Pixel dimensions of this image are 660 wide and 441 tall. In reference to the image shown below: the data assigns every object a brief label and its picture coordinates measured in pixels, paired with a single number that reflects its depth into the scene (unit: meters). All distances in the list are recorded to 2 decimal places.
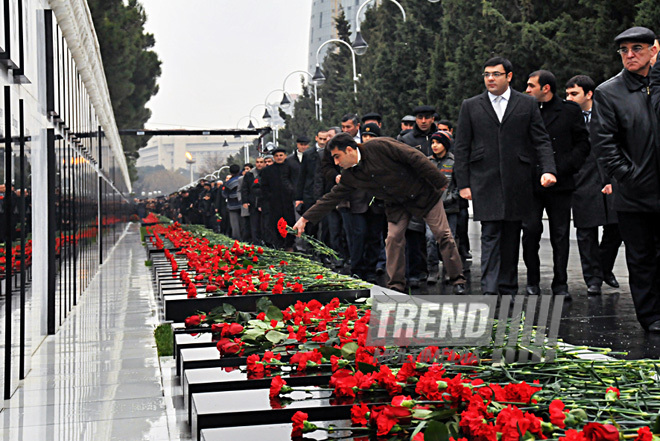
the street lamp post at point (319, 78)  37.09
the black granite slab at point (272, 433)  3.17
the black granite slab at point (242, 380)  3.99
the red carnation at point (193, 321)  5.91
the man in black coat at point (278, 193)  18.73
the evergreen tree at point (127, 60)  39.62
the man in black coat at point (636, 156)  6.72
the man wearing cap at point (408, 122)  15.04
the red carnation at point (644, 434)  2.54
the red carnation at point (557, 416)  2.71
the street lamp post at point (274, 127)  56.69
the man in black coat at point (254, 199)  20.91
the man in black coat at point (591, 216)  9.43
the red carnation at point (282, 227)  9.44
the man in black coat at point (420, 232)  11.17
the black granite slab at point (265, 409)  3.44
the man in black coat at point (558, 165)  9.02
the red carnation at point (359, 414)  3.13
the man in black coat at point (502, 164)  8.27
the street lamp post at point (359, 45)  30.43
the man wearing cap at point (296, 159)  17.77
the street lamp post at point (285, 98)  46.84
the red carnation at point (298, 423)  3.13
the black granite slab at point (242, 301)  6.70
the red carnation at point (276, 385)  3.69
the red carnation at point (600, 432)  2.39
